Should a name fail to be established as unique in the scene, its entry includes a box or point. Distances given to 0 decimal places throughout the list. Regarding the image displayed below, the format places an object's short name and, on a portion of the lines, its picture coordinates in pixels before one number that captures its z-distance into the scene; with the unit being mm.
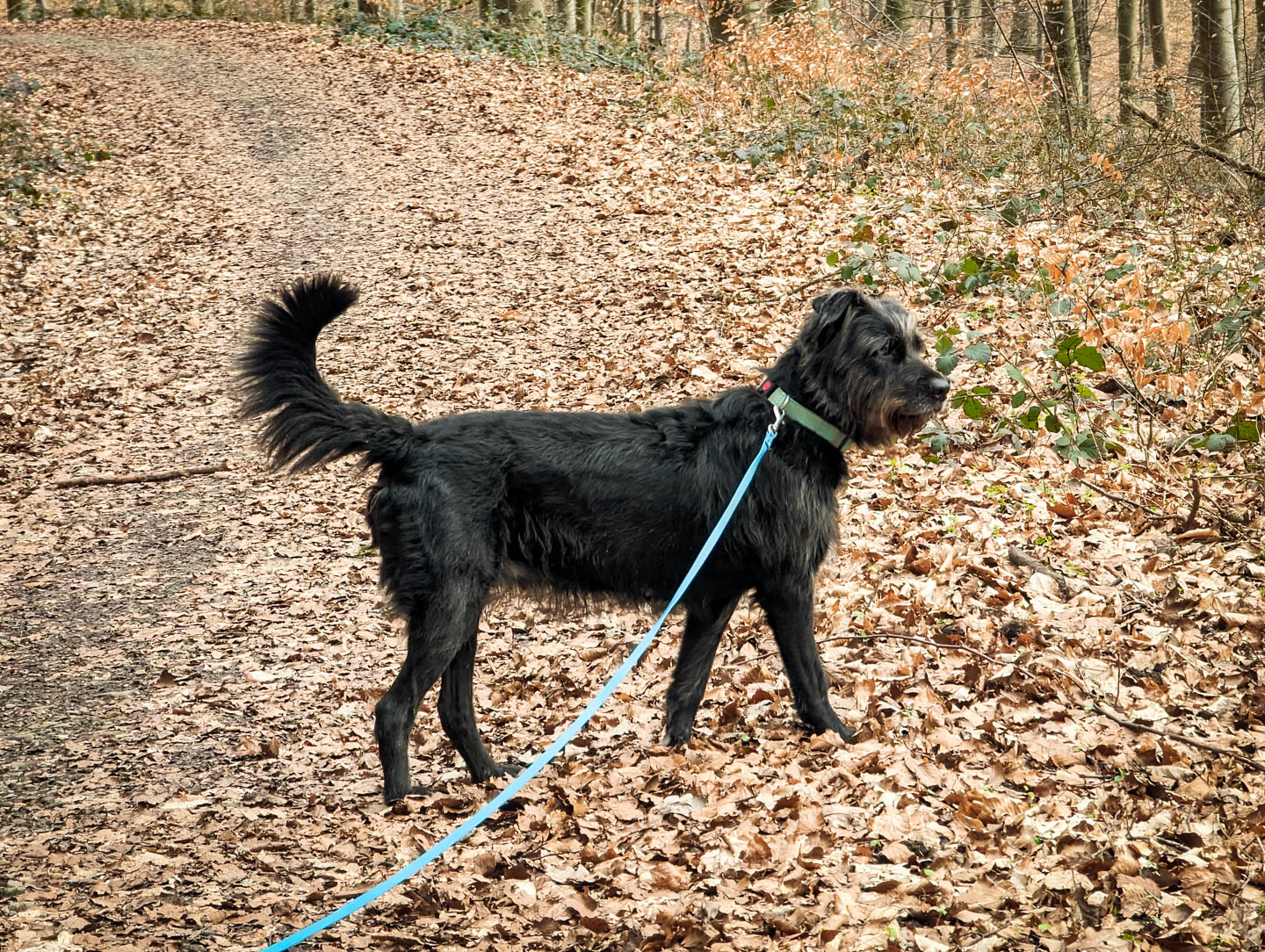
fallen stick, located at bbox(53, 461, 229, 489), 9633
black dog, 4871
